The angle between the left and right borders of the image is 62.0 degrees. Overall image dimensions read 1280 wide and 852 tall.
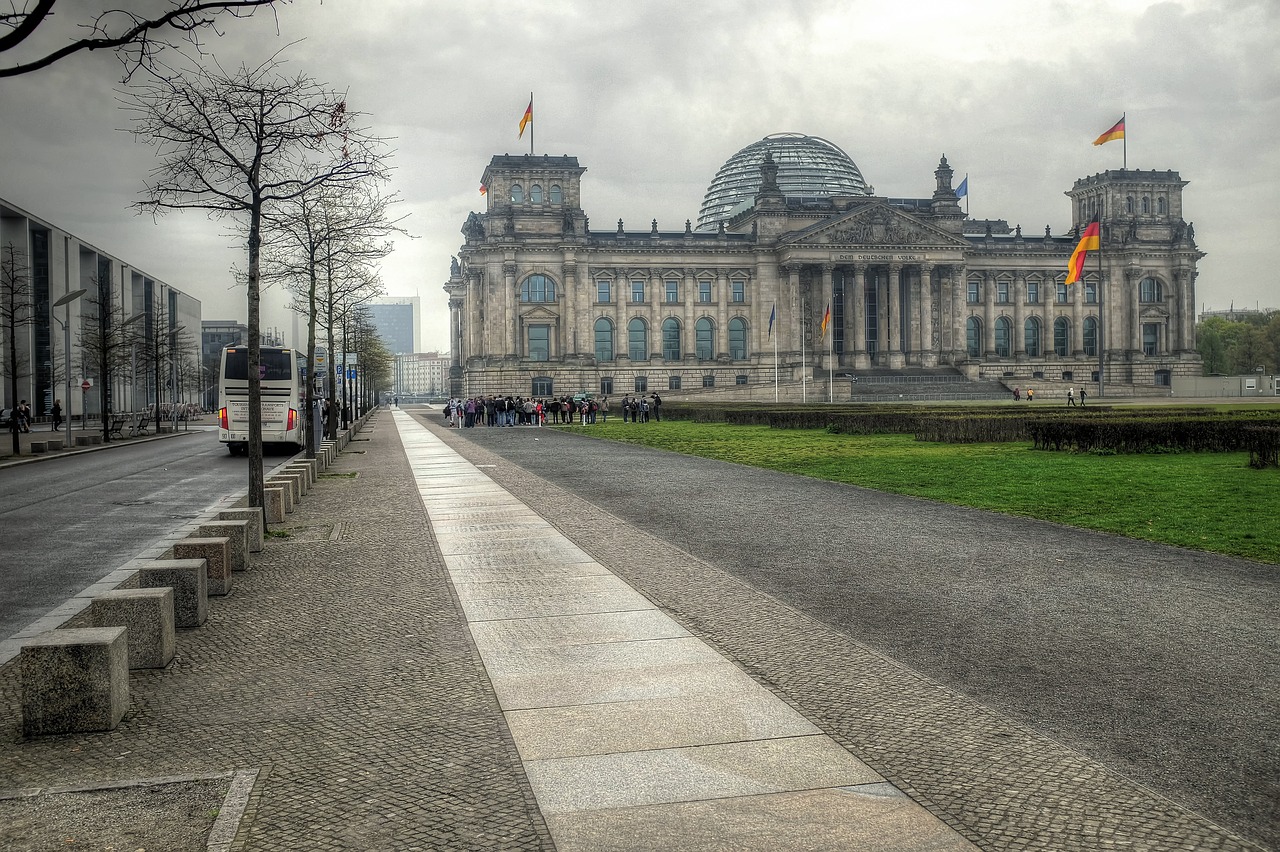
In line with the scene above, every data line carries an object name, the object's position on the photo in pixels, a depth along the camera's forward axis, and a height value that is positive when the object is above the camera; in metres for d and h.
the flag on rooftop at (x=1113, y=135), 84.81 +20.18
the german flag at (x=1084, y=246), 77.50 +11.02
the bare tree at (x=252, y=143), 17.41 +4.40
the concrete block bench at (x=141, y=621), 8.73 -1.80
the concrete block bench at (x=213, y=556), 11.88 -1.73
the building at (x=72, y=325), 73.88 +6.22
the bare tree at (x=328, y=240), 34.59 +5.60
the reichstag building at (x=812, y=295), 115.75 +11.18
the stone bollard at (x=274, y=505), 17.67 -1.75
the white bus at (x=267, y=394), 37.59 +0.24
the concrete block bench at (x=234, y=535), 13.26 -1.67
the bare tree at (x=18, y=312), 69.88 +7.04
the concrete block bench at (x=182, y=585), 10.32 -1.78
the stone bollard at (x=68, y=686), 7.14 -1.91
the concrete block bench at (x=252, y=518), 14.65 -1.63
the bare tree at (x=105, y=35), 6.21 +2.37
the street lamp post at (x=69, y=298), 45.14 +4.45
